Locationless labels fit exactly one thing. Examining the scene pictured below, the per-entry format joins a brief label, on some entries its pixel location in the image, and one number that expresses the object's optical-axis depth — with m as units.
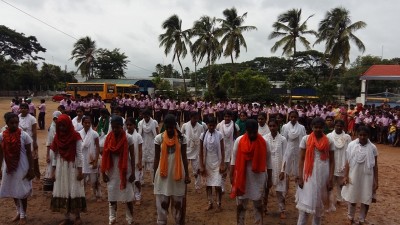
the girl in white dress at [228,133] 6.97
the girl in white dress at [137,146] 6.05
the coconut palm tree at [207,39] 32.59
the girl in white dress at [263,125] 6.54
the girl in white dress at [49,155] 5.73
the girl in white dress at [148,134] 7.17
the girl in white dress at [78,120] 7.08
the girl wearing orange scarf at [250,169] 4.54
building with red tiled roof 24.77
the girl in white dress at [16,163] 5.27
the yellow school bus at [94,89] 38.78
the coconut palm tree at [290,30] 28.88
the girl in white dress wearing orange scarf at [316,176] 4.61
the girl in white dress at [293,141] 6.16
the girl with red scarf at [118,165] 5.02
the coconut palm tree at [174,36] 34.16
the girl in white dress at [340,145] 6.30
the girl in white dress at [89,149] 6.31
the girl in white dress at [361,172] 5.30
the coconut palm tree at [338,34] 28.69
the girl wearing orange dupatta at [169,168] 4.67
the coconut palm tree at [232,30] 31.22
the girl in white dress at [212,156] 6.09
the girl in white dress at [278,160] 5.87
